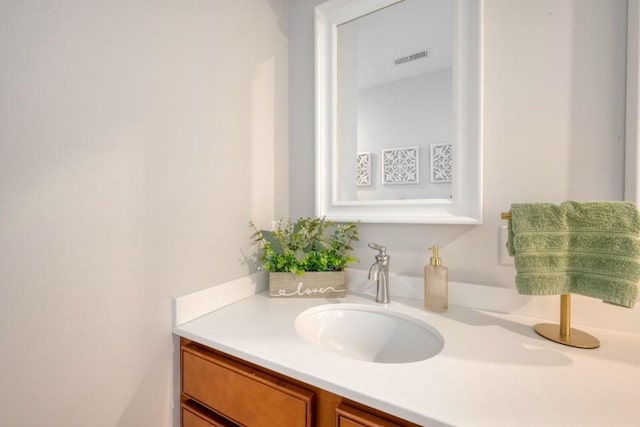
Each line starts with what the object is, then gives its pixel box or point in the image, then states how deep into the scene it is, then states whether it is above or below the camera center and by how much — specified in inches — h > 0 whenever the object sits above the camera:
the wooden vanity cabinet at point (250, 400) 19.6 -16.1
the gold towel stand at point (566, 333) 24.0 -11.8
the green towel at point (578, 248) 22.2 -3.6
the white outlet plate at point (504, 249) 31.4 -4.8
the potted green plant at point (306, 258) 37.9 -7.3
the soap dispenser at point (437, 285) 31.9 -9.1
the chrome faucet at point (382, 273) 35.0 -8.5
